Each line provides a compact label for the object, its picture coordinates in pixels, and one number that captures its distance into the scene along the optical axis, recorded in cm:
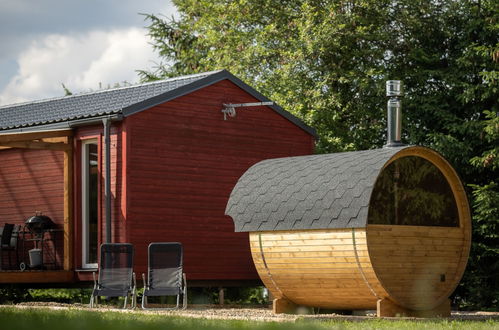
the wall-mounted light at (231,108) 1614
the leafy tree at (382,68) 1916
